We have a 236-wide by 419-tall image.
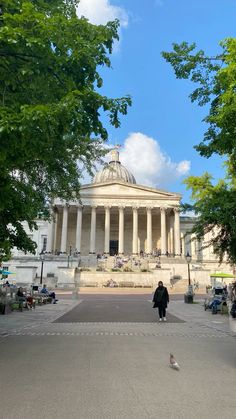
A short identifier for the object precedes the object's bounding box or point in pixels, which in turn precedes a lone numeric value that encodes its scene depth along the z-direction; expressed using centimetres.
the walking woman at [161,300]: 1614
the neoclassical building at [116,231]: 6375
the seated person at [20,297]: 2159
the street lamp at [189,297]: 2844
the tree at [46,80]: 585
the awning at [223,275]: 3501
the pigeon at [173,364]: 688
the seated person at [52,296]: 2799
